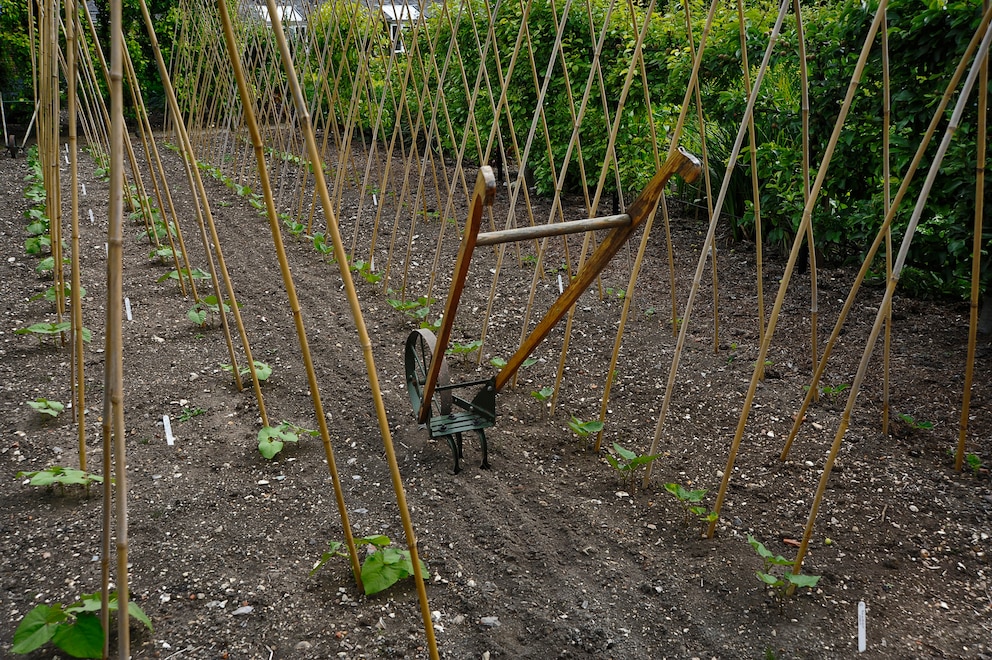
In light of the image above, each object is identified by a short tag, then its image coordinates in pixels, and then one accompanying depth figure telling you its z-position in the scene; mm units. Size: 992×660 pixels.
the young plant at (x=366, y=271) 4285
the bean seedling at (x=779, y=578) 1822
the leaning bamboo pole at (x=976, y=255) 1892
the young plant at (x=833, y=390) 2844
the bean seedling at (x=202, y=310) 3616
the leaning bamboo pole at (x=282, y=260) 1359
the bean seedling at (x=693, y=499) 2109
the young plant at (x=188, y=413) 2879
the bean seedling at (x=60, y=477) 2223
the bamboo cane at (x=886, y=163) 2039
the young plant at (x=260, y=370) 3078
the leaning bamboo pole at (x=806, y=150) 2100
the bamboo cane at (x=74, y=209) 1837
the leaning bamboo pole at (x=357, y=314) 1289
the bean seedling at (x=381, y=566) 1922
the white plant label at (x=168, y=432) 2619
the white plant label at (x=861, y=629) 1736
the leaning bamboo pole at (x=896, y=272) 1668
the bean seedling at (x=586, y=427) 2520
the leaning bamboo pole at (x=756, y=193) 2277
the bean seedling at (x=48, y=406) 2715
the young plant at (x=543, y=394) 2842
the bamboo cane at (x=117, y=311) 1188
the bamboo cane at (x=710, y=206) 2561
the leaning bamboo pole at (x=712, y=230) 1939
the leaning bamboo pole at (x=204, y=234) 2367
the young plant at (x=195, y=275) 4114
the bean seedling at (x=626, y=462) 2260
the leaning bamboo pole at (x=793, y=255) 1825
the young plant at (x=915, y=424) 2586
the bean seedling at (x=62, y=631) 1634
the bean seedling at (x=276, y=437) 2533
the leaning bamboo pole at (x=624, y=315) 2346
